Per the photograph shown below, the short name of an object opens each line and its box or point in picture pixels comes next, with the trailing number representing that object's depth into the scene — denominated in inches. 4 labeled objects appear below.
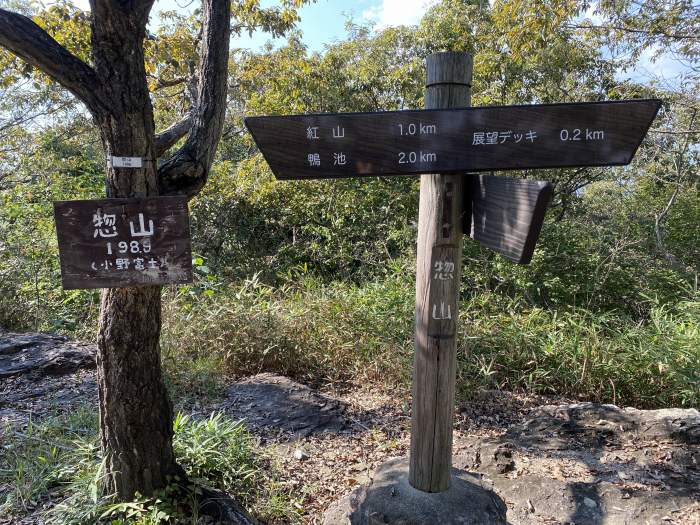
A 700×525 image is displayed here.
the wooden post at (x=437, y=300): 75.9
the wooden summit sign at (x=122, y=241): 74.2
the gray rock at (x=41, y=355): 168.6
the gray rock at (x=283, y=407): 140.6
